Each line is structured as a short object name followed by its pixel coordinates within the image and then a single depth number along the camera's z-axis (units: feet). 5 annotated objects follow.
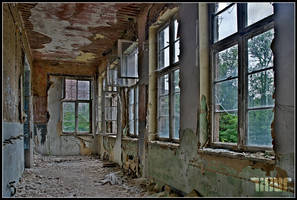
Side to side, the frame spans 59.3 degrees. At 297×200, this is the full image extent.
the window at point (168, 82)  12.89
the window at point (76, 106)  30.94
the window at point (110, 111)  23.43
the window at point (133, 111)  18.63
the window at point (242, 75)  7.67
